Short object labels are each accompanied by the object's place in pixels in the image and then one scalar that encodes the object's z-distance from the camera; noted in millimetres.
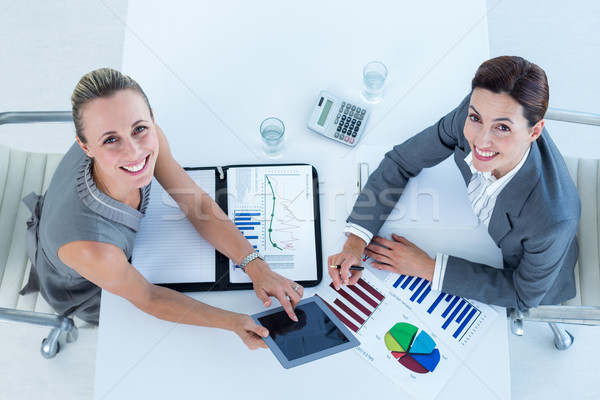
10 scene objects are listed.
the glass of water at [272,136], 1449
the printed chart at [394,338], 1282
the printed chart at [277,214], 1400
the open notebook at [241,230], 1382
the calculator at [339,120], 1495
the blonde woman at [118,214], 1138
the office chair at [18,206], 1523
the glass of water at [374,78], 1513
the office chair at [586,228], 1502
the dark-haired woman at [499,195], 1107
